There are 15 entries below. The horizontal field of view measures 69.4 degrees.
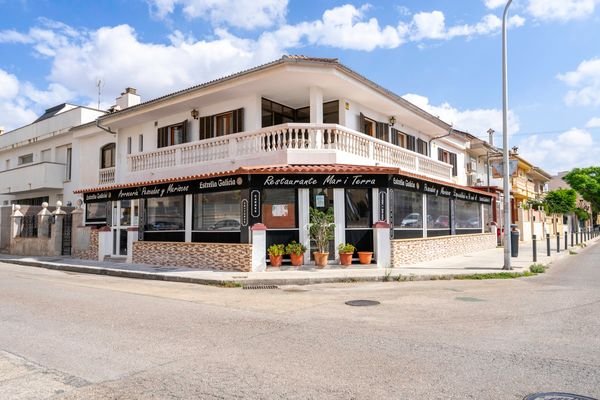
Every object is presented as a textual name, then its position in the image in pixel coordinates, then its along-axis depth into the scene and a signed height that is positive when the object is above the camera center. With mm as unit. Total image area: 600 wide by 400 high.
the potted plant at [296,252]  14234 -903
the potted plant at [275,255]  14188 -994
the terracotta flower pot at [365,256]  14562 -1065
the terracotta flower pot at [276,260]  14203 -1178
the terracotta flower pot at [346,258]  14295 -1108
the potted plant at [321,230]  14164 -180
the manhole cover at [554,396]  3862 -1549
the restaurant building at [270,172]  14539 +1890
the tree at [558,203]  36531 +1825
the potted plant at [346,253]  14305 -940
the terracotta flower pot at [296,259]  14236 -1134
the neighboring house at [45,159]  24906 +4145
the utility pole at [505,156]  14164 +2280
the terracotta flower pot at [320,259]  14023 -1115
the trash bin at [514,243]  17812 -778
